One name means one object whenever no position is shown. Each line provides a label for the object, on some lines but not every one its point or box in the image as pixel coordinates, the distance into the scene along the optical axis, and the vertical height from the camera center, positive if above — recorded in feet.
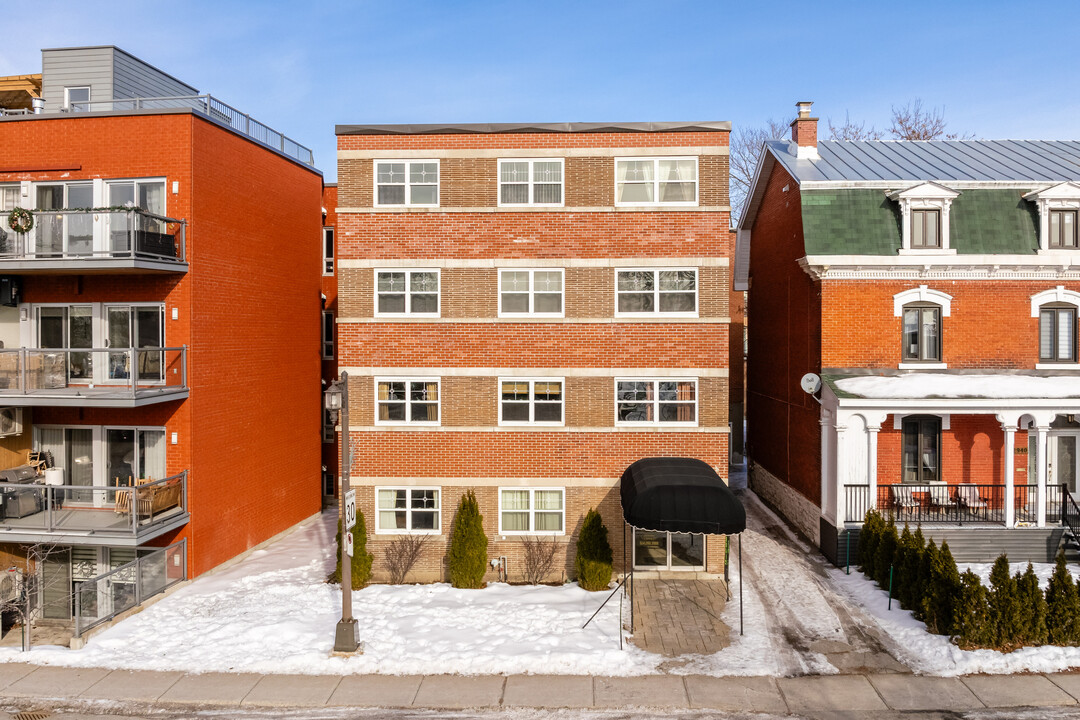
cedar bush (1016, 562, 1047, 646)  41.24 -15.87
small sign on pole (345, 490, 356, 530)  44.19 -10.46
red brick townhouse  57.16 +0.02
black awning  46.14 -10.55
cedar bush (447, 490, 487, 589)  54.03 -15.93
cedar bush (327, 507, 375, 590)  54.03 -16.72
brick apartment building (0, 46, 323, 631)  52.03 +1.90
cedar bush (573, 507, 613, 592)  53.16 -16.15
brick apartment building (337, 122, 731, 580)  55.93 +3.18
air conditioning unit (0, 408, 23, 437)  55.26 -5.60
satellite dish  61.87 -2.51
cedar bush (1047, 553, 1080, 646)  41.27 -15.92
